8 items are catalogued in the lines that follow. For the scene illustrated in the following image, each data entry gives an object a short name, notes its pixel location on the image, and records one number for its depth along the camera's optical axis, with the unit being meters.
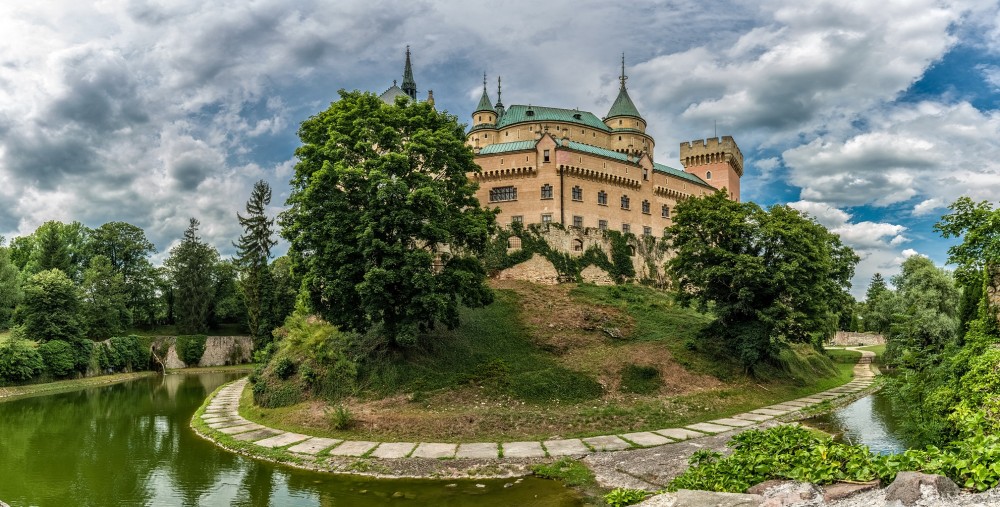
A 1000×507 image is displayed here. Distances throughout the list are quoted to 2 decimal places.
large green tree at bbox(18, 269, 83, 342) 38.44
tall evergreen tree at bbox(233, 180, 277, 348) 49.06
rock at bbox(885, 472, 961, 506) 5.35
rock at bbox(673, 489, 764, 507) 6.23
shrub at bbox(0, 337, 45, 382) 34.22
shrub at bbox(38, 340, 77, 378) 37.50
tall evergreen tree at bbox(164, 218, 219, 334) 57.34
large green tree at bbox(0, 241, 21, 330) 46.22
